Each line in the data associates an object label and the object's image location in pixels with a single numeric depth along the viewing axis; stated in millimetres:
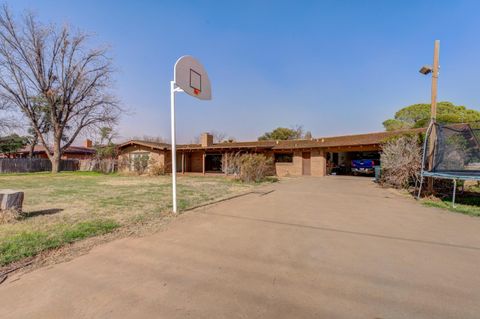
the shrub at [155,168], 19609
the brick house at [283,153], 18469
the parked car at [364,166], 19344
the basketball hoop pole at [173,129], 6141
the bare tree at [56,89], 20672
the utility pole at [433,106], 8297
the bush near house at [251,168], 13852
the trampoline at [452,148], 8242
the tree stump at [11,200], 5160
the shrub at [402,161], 9648
